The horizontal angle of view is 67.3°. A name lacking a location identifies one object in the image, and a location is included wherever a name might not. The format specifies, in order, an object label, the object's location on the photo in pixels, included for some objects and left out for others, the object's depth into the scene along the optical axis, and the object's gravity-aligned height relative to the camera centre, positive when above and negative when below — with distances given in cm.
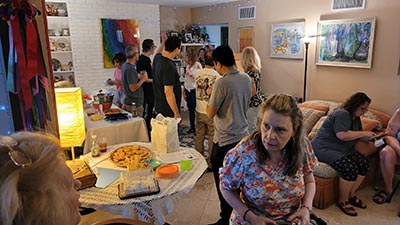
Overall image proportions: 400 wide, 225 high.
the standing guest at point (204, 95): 318 -47
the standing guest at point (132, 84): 382 -40
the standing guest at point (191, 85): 461 -53
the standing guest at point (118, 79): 432 -39
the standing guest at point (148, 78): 423 -39
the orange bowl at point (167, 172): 181 -71
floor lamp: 414 -17
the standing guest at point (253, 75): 316 -27
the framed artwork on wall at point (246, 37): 528 +25
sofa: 279 -96
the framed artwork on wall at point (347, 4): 360 +54
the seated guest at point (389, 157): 294 -104
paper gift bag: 213 -58
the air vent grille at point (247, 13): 518 +67
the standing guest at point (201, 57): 558 -10
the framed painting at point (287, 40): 441 +16
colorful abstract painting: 583 +33
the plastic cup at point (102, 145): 222 -67
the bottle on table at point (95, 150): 214 -68
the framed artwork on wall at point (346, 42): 356 +9
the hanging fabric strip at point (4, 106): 116 -20
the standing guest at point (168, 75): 293 -23
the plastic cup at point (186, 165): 194 -72
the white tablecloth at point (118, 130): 283 -76
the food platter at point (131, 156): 194 -69
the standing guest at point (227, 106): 230 -42
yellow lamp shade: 188 -40
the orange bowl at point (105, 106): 347 -60
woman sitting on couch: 275 -93
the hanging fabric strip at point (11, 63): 118 -4
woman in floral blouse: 139 -56
